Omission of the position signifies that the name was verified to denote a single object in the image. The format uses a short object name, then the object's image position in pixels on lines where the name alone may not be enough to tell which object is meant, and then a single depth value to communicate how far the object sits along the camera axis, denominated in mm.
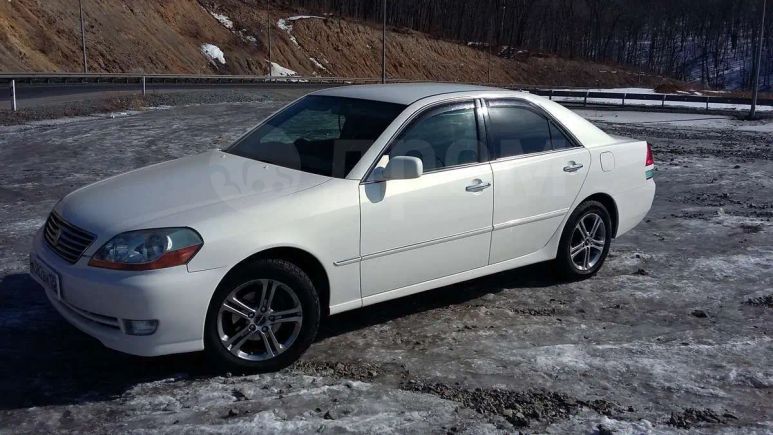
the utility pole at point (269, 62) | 57175
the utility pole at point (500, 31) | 109338
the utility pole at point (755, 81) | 27062
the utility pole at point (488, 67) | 80188
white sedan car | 4219
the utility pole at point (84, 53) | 41619
